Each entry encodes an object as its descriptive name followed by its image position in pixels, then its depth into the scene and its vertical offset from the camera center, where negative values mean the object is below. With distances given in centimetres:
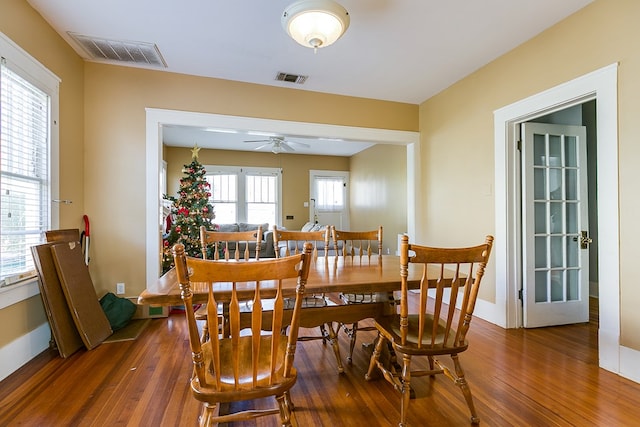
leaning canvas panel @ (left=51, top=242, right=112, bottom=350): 247 -65
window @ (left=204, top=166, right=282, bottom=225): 733 +53
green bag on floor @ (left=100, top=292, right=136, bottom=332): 293 -90
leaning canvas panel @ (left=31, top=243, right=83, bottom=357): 232 -65
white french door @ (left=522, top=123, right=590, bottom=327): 302 -13
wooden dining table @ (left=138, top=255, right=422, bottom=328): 141 -36
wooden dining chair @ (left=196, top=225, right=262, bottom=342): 219 -17
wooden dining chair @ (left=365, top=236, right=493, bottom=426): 145 -59
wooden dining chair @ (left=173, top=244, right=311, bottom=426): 110 -49
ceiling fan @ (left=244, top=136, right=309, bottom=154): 557 +139
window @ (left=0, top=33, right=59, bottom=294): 209 +45
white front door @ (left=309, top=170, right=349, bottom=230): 798 +45
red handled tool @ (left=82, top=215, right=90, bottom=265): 294 -21
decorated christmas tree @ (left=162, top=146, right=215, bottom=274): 403 +5
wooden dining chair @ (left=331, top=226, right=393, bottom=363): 231 -35
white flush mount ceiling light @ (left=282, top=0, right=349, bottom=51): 200 +130
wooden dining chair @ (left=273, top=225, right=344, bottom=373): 217 -35
